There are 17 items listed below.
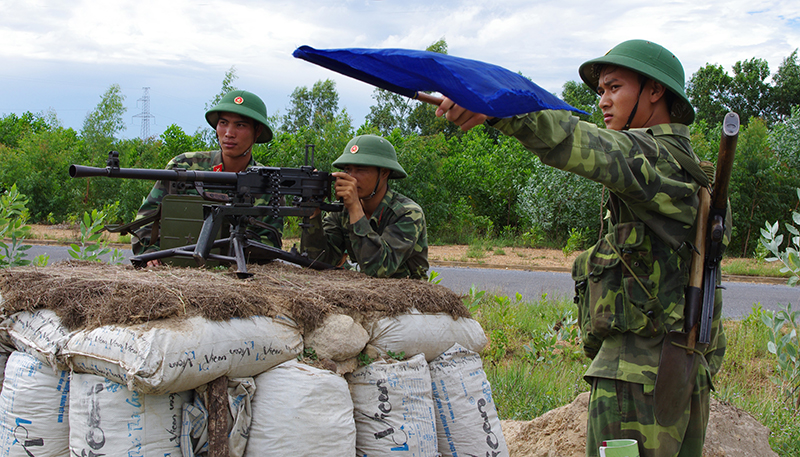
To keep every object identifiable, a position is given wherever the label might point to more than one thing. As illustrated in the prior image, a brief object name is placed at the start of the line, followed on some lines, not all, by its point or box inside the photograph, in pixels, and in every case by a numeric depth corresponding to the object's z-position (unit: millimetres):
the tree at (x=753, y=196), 16281
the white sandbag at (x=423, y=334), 2549
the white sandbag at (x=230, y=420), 2051
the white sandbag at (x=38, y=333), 2061
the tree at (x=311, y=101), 33062
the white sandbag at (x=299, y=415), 2145
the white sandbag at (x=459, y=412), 2697
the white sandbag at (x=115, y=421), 1941
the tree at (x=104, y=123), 18266
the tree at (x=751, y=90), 29391
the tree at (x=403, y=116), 27656
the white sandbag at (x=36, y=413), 2129
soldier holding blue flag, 2023
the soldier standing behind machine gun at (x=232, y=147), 3678
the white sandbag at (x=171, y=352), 1866
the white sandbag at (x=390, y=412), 2424
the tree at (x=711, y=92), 29516
